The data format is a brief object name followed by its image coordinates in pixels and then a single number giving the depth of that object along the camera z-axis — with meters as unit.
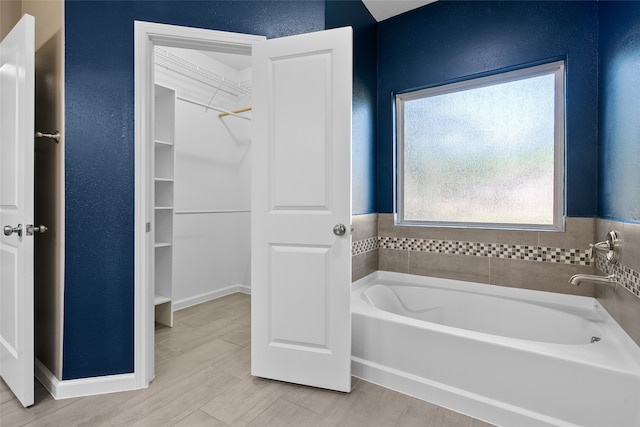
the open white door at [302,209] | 1.75
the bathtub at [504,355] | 1.34
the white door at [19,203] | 1.58
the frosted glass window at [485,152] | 2.17
